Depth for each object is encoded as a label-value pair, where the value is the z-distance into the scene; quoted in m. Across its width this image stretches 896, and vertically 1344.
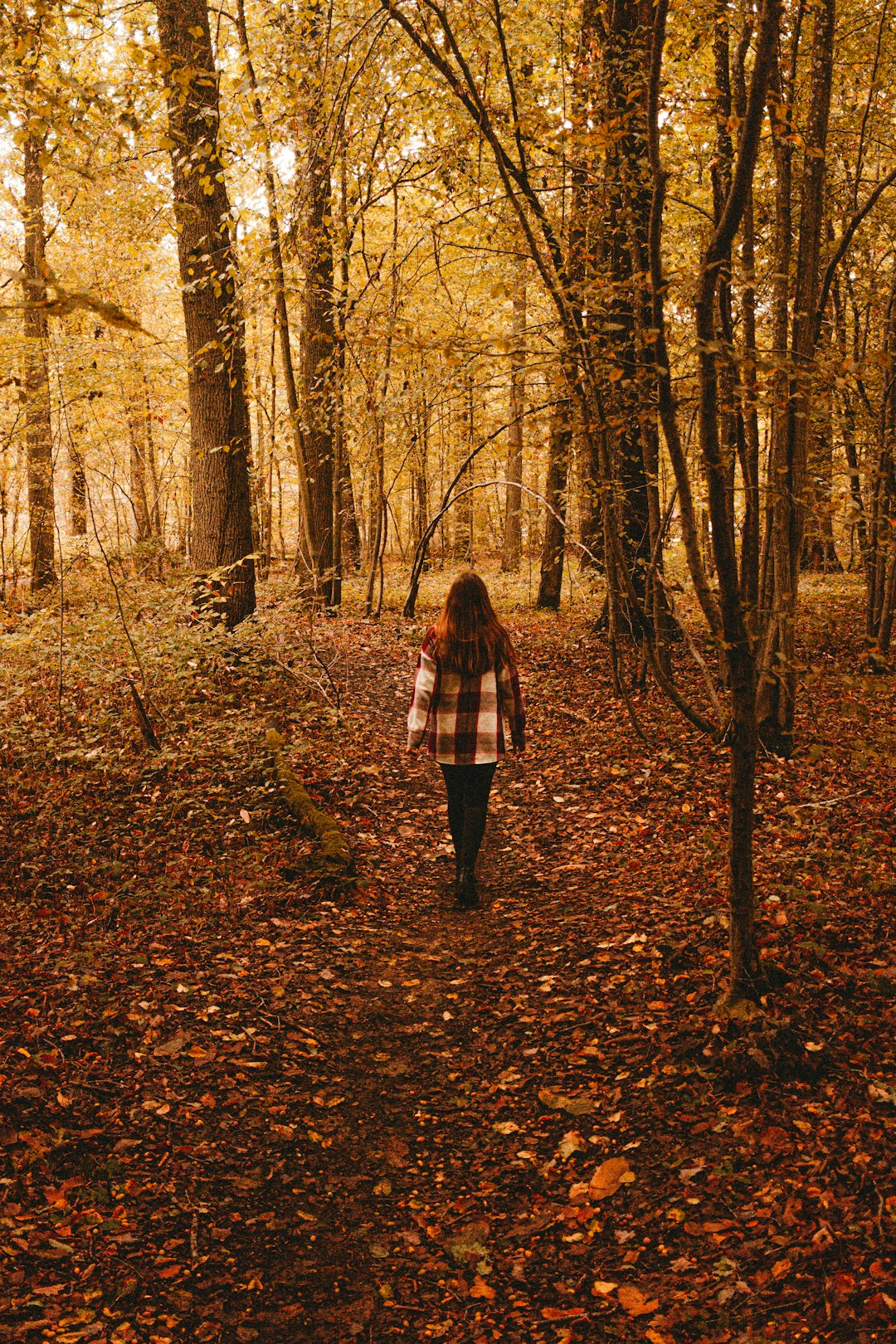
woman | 6.23
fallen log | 6.41
